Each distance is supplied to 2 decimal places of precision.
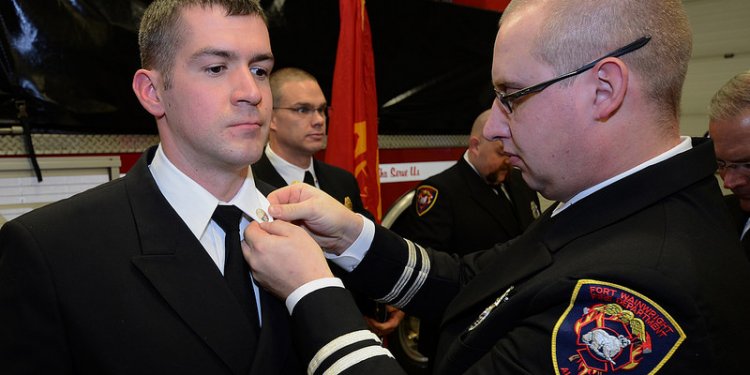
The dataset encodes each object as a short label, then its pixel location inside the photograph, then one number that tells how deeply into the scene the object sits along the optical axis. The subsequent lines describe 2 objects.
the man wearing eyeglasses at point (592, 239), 0.99
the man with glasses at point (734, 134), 2.06
